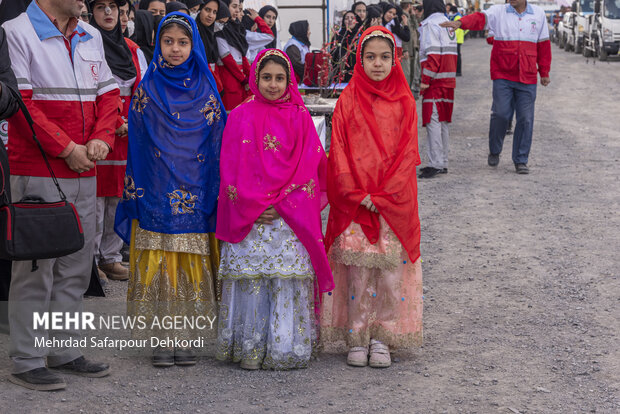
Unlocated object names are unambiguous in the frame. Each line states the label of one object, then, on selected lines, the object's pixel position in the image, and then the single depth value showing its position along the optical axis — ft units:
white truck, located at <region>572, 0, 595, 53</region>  84.12
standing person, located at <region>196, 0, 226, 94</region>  24.68
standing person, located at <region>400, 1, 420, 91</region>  50.91
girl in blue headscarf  13.24
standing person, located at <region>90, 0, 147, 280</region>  17.29
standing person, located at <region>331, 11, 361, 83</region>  26.39
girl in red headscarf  13.60
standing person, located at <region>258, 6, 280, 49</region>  40.32
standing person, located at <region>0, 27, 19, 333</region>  11.06
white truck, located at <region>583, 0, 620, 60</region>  72.28
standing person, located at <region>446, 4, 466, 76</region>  60.69
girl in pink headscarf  13.17
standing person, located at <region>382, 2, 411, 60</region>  46.09
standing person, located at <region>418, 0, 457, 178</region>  28.17
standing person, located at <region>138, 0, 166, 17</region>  21.78
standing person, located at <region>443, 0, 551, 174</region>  28.04
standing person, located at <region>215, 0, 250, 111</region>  25.91
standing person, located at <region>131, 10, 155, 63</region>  20.76
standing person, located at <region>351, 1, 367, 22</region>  42.96
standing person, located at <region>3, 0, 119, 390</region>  12.34
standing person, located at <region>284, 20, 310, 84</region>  32.58
